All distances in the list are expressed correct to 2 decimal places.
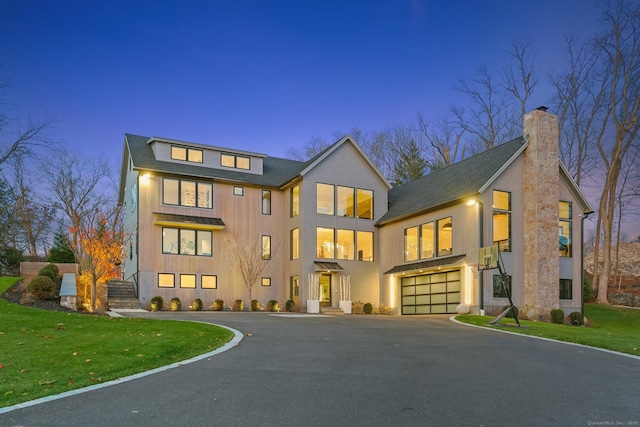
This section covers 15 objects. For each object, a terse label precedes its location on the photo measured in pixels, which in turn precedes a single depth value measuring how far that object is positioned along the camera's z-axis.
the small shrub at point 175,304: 25.11
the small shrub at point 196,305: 25.72
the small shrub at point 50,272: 23.26
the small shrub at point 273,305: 27.27
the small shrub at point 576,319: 23.36
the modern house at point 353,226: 23.75
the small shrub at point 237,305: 26.73
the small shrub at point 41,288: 19.84
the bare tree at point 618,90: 34.09
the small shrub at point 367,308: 27.67
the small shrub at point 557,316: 22.59
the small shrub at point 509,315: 22.66
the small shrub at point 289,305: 27.25
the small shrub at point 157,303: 24.62
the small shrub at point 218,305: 26.38
